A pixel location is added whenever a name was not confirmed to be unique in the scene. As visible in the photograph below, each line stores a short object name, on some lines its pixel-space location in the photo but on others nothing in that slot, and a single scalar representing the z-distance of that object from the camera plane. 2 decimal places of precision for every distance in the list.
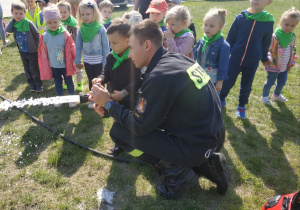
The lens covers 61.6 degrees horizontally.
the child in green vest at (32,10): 6.57
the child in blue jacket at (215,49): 3.71
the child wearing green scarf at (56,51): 4.36
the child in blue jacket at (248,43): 3.97
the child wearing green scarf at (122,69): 3.19
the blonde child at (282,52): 4.58
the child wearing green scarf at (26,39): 4.92
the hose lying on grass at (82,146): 3.39
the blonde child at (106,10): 5.38
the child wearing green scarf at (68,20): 5.38
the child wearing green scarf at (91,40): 4.26
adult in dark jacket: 2.34
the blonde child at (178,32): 3.74
